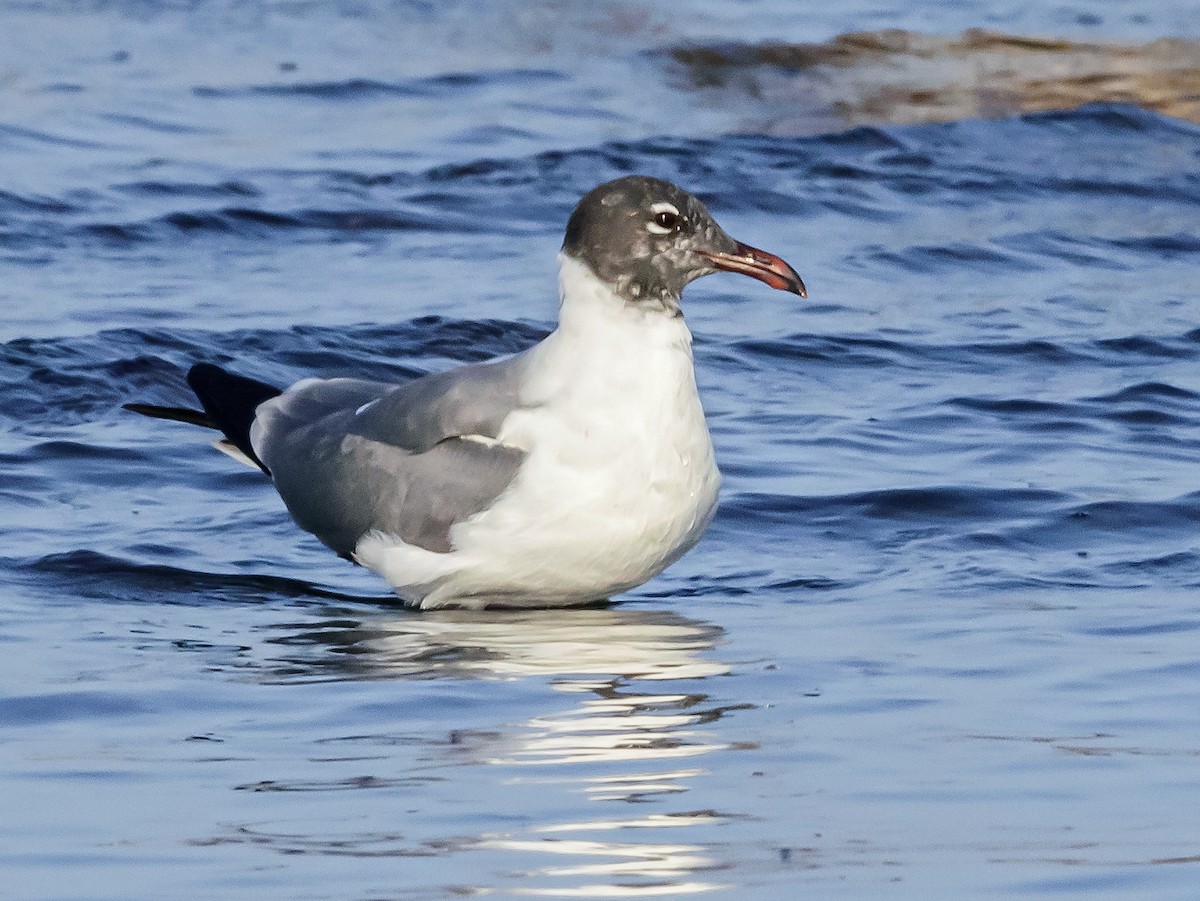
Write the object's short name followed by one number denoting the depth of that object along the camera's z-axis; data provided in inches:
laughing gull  466.3
